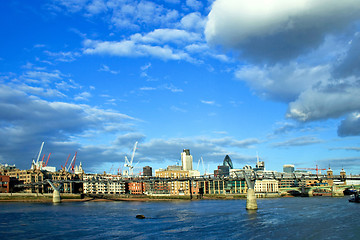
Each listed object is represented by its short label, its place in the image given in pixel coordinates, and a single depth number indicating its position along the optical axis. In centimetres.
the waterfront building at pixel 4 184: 18412
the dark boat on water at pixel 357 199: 15290
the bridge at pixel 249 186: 10868
